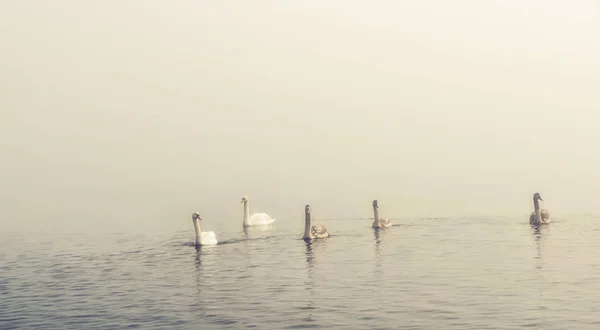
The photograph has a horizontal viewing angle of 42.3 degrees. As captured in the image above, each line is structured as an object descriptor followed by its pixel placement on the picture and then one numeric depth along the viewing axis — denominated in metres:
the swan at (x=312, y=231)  54.38
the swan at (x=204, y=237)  52.03
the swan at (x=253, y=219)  70.44
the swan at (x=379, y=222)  61.31
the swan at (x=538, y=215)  61.56
